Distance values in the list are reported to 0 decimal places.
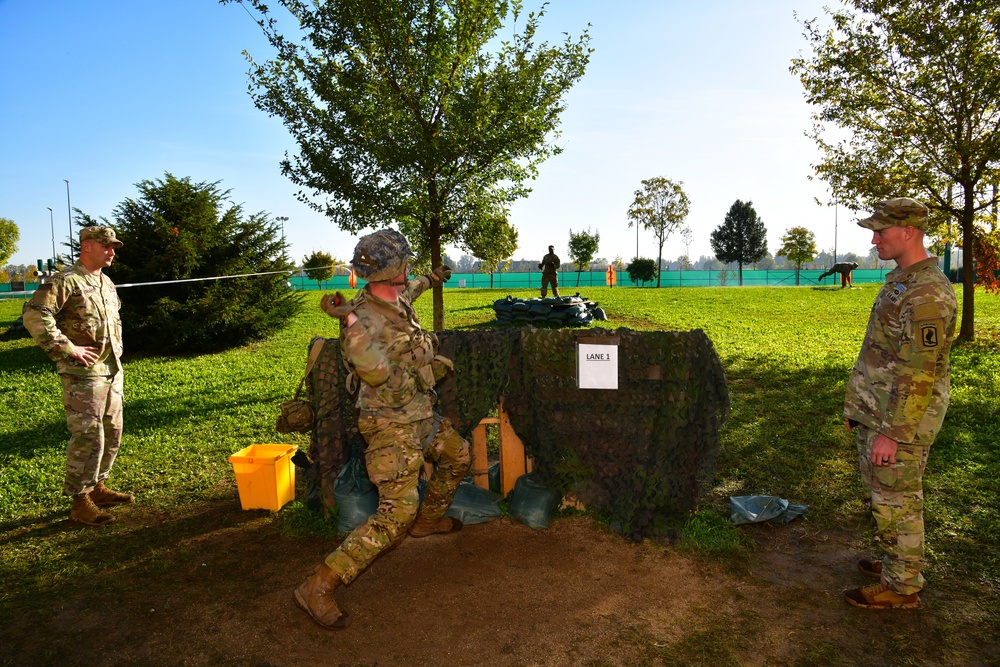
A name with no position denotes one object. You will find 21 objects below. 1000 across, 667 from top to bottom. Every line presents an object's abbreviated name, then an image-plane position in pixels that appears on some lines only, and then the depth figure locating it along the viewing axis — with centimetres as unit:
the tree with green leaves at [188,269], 1290
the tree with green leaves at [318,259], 4441
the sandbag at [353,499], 475
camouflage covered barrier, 460
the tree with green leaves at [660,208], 5178
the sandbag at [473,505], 490
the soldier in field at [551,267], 2161
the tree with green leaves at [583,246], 5431
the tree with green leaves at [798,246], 6081
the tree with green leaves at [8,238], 5709
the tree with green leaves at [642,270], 4756
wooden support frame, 511
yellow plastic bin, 518
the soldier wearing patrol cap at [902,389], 343
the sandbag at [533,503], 480
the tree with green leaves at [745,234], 6438
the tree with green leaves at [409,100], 895
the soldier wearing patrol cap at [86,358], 492
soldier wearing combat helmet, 361
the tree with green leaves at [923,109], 1140
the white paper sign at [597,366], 471
